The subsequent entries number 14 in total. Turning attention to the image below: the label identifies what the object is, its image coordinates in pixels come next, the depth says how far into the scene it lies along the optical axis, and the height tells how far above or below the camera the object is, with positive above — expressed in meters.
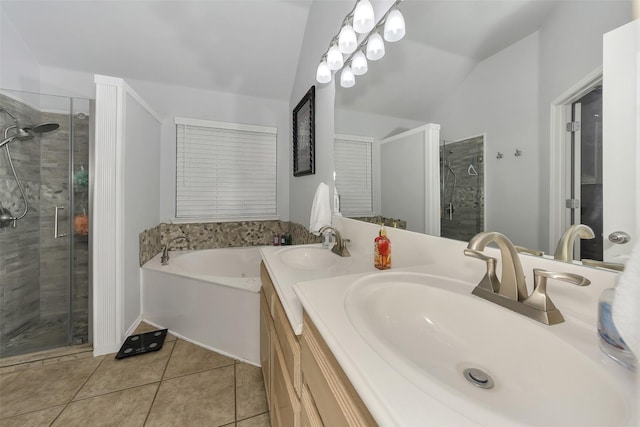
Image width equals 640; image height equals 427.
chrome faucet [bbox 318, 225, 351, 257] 1.36 -0.19
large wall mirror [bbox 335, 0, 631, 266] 0.54 +0.36
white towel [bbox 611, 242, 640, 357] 0.24 -0.09
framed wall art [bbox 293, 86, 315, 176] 1.99 +0.71
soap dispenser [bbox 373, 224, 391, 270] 1.04 -0.17
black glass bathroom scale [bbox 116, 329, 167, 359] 1.65 -0.96
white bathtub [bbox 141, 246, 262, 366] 1.59 -0.69
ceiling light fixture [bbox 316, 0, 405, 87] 1.05 +0.91
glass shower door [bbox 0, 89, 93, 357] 1.69 -0.06
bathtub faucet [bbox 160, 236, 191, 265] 2.09 -0.41
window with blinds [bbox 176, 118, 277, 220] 2.52 +0.47
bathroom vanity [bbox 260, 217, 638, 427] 0.32 -0.25
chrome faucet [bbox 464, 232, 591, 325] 0.50 -0.17
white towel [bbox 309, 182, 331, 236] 1.65 +0.02
